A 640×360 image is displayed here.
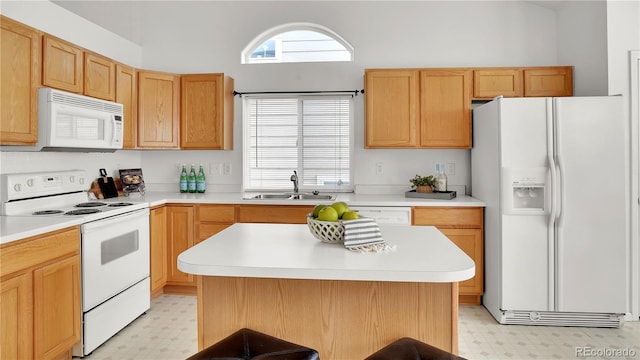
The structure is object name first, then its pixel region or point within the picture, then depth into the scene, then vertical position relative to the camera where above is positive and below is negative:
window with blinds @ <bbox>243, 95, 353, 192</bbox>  4.20 +0.41
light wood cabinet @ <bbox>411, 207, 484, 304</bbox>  3.45 -0.36
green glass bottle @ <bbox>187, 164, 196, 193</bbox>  4.18 -0.02
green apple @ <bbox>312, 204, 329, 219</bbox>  1.75 -0.12
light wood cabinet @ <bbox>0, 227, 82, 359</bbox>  2.01 -0.60
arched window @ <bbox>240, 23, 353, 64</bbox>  4.24 +1.39
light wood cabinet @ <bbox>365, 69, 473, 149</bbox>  3.73 +0.66
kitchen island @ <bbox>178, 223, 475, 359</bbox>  1.60 -0.49
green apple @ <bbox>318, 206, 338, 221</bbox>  1.67 -0.13
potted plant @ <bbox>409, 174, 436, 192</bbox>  3.79 -0.01
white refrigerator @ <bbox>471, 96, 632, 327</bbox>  2.97 -0.21
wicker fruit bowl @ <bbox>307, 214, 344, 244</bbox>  1.66 -0.20
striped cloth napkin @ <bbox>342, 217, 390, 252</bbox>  1.61 -0.21
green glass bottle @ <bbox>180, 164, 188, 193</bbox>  4.17 -0.01
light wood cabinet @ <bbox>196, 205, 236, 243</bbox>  3.63 -0.33
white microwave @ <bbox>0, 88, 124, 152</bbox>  2.64 +0.41
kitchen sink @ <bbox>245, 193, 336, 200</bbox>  3.88 -0.14
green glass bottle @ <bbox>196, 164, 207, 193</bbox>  4.17 -0.02
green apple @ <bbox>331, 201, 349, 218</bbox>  1.73 -0.11
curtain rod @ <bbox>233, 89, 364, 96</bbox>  4.11 +0.89
